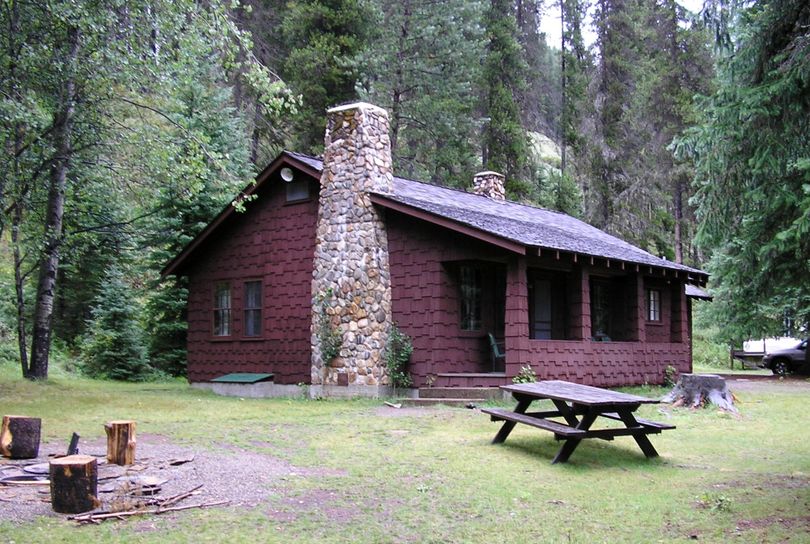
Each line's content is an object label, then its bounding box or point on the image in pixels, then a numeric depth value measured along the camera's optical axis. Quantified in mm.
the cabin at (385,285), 14977
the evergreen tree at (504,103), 31828
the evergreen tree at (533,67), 35781
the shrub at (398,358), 15312
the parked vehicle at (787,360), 25562
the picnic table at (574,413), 8148
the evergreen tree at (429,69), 27719
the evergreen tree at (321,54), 28250
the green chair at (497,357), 15711
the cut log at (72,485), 5785
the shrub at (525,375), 14047
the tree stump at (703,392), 12883
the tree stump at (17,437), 7758
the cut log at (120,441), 7434
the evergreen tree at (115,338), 20734
